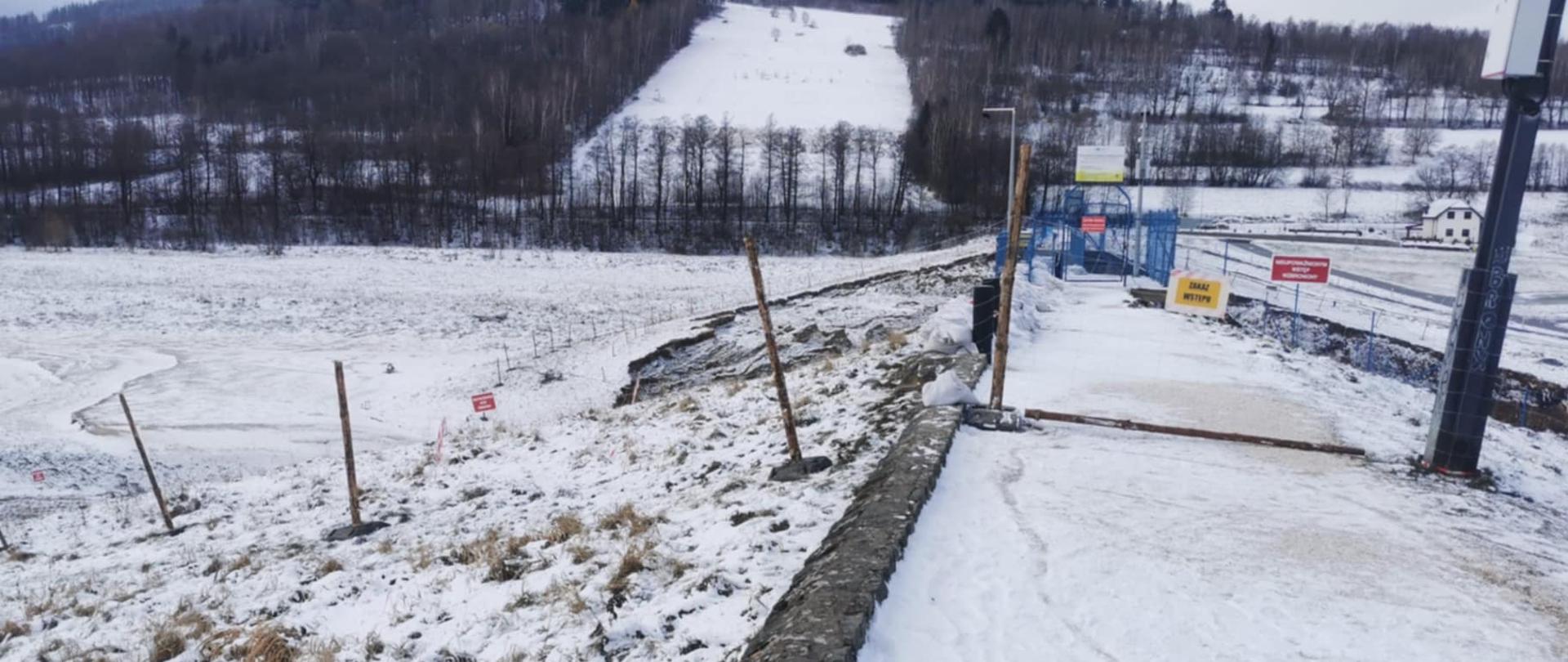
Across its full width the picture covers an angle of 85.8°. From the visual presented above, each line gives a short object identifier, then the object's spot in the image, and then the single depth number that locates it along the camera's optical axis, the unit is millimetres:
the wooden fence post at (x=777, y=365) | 8062
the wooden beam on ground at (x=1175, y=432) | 8969
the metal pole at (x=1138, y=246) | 26172
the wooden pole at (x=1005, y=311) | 8859
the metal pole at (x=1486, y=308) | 7668
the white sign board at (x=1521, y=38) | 7348
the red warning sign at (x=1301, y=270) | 16266
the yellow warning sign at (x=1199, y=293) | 14203
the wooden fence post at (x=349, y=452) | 9805
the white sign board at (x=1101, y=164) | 29016
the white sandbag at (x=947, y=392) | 9672
